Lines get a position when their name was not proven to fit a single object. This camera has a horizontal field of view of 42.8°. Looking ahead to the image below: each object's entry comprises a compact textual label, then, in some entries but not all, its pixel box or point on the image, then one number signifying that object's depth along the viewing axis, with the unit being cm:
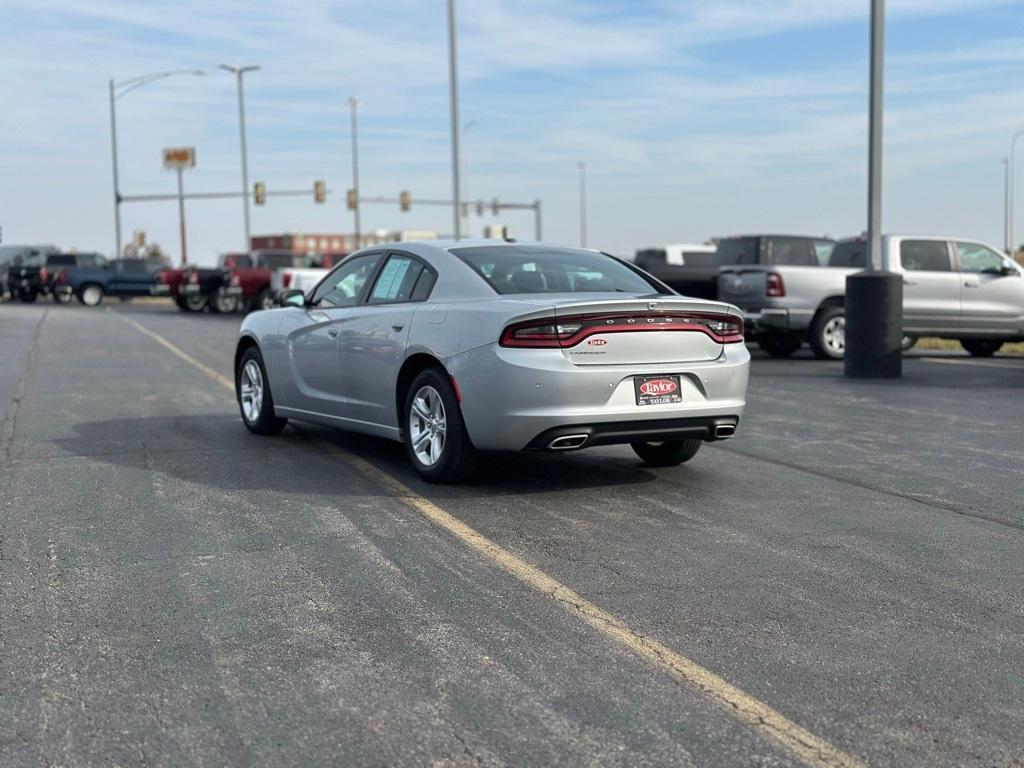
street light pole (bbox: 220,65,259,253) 6206
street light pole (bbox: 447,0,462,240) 3309
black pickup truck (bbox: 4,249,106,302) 5416
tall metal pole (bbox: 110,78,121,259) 6469
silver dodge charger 736
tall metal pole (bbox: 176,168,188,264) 6756
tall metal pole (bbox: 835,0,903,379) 1591
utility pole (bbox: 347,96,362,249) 6721
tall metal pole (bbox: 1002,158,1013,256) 7338
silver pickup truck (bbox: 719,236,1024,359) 1914
